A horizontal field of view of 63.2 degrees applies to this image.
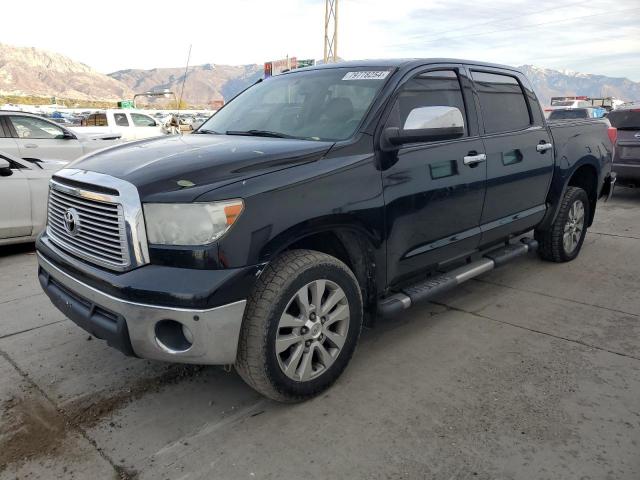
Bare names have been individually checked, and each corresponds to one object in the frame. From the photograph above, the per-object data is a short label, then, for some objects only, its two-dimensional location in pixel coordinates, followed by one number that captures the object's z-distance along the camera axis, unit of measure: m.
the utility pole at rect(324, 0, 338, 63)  40.91
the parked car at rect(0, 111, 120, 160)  8.55
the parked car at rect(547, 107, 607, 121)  17.28
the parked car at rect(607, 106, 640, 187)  8.79
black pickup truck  2.38
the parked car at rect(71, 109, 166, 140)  16.83
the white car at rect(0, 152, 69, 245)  5.73
